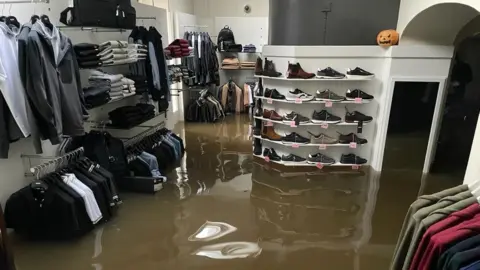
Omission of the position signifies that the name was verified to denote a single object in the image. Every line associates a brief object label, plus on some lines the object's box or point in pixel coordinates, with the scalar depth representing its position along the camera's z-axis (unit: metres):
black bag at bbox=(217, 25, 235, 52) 7.91
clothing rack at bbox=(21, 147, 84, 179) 3.09
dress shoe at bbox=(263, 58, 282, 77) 4.62
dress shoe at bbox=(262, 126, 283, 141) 4.80
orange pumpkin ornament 4.25
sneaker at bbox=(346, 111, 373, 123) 4.53
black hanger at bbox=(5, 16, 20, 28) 2.76
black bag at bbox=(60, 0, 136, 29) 3.34
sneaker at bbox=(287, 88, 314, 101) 4.49
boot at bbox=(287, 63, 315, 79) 4.42
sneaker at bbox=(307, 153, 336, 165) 4.74
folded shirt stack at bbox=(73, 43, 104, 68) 3.31
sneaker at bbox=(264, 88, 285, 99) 4.62
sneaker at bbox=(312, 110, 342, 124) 4.55
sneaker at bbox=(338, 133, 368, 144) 4.62
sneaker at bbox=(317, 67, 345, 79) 4.39
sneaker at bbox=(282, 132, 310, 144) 4.64
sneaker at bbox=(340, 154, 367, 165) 4.73
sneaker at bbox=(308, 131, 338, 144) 4.67
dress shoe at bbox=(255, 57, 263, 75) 4.88
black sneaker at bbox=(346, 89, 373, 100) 4.45
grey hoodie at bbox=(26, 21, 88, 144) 2.72
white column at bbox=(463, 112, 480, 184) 1.45
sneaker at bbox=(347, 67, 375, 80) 4.37
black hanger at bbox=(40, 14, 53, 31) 3.01
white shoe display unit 4.48
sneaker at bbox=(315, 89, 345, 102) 4.45
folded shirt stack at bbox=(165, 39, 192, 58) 5.37
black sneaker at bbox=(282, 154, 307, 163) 4.80
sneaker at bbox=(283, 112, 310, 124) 4.57
